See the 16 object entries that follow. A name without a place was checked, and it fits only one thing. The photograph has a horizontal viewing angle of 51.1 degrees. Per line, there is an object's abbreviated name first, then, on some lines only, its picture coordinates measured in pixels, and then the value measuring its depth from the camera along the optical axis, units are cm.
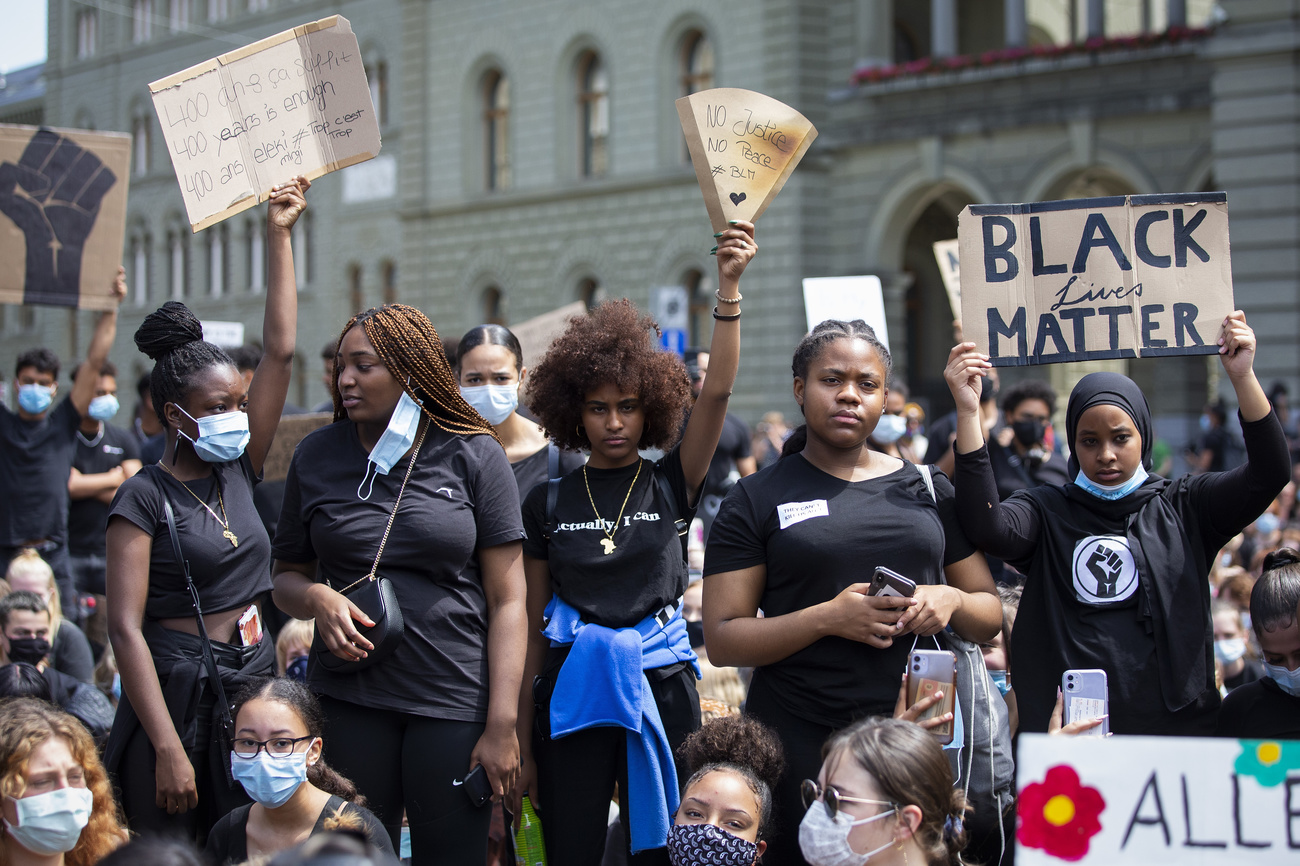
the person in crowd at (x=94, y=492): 824
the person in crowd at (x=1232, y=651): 636
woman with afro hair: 402
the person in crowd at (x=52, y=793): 340
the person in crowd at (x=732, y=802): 380
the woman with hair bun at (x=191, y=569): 391
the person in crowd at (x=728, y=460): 838
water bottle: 413
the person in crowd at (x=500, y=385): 519
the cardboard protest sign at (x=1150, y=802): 273
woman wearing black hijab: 370
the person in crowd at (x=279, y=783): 374
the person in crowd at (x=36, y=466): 766
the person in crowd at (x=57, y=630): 608
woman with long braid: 389
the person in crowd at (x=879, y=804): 312
